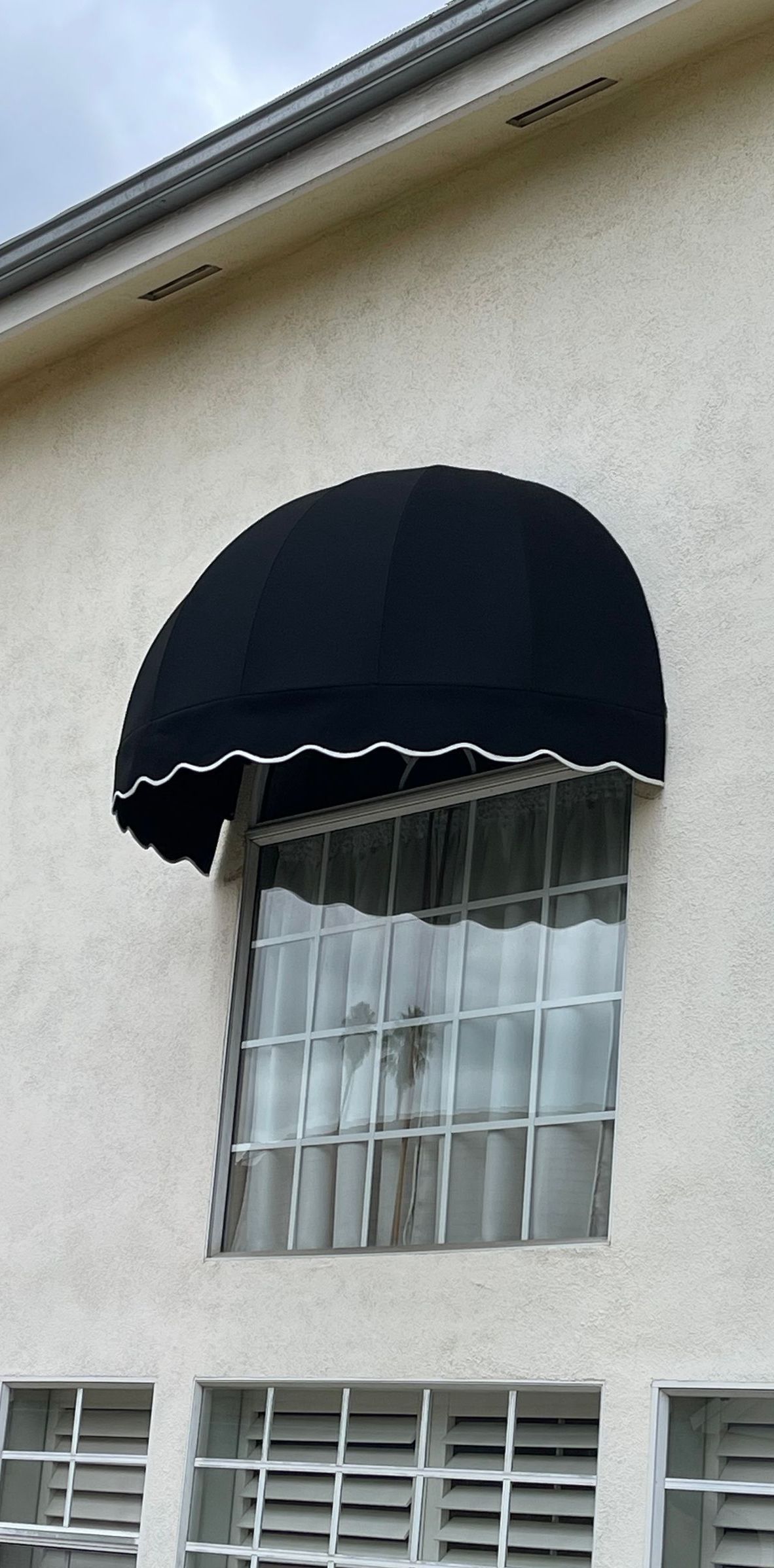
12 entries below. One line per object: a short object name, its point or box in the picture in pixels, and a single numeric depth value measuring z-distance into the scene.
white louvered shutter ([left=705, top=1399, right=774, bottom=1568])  6.32
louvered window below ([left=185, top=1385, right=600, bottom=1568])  7.00
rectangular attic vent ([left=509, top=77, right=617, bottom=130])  8.30
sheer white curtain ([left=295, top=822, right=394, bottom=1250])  8.19
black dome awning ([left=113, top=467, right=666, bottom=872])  7.05
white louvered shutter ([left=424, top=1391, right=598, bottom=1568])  6.90
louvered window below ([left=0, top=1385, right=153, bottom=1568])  8.61
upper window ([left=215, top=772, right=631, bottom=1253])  7.55
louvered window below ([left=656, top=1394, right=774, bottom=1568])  6.36
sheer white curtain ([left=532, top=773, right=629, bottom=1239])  7.35
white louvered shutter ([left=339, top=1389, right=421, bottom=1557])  7.47
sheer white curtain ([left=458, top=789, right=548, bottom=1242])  7.61
